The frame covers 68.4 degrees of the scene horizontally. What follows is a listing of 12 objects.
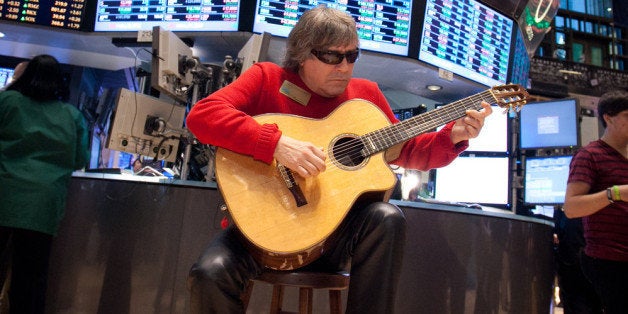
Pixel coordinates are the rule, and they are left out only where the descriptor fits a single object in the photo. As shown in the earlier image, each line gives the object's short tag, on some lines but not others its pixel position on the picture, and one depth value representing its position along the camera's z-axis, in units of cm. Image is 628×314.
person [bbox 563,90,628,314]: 240
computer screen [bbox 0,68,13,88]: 583
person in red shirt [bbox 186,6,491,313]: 144
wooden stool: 160
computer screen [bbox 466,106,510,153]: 442
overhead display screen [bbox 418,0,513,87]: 440
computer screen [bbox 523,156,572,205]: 400
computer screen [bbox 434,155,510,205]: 426
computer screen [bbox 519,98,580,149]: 419
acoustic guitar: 152
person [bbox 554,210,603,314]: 373
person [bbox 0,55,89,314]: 251
